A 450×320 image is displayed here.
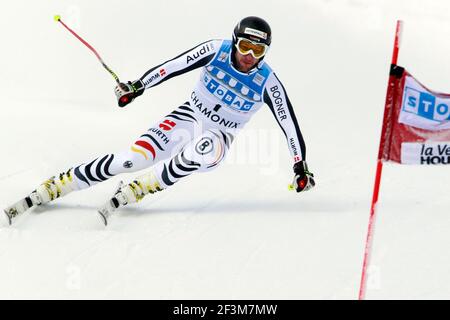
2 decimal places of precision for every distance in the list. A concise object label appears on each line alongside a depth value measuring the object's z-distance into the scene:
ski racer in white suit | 11.38
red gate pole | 8.50
